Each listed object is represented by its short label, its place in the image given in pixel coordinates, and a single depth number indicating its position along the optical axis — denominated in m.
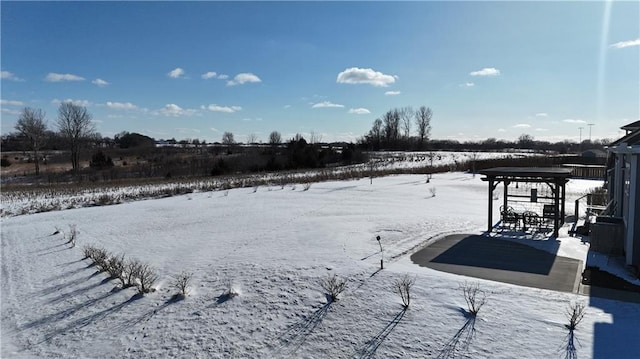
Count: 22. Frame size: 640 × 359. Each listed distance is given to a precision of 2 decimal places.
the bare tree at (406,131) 101.69
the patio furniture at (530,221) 12.09
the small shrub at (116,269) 8.48
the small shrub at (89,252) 10.16
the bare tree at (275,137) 95.75
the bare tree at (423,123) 100.50
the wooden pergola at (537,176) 11.04
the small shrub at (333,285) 7.10
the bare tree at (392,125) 99.94
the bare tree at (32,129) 51.94
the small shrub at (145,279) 7.86
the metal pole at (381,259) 8.38
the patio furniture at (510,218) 12.36
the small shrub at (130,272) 8.22
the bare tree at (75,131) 51.59
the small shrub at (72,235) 12.11
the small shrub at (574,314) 5.77
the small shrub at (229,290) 7.43
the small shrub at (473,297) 6.34
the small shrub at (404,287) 6.74
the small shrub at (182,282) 7.60
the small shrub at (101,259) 9.19
